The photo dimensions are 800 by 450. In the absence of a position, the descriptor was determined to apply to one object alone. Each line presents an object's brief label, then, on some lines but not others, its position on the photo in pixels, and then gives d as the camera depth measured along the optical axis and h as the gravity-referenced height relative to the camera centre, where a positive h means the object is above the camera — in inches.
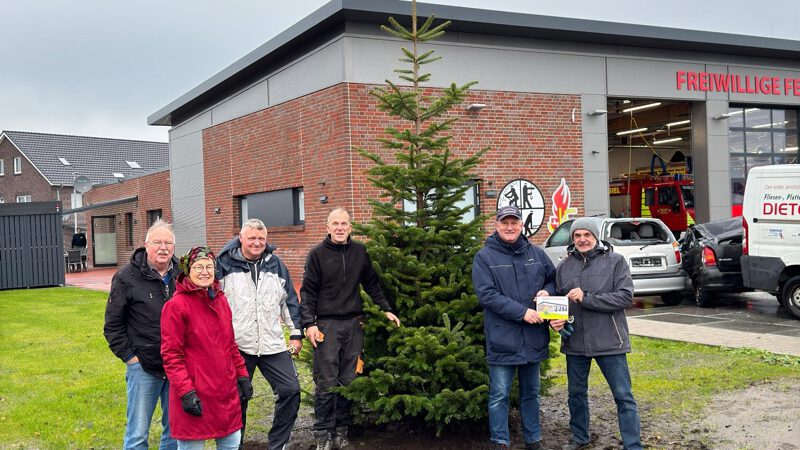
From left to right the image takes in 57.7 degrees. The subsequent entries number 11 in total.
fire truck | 909.8 +26.5
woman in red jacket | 157.0 -29.1
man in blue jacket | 192.2 -25.7
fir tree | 198.2 -18.6
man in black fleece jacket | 206.2 -23.6
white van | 434.9 -12.3
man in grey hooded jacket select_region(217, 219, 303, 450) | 193.5 -23.1
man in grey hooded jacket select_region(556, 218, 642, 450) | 193.8 -25.6
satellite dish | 1239.5 +84.0
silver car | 514.3 -26.5
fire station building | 631.2 +114.6
